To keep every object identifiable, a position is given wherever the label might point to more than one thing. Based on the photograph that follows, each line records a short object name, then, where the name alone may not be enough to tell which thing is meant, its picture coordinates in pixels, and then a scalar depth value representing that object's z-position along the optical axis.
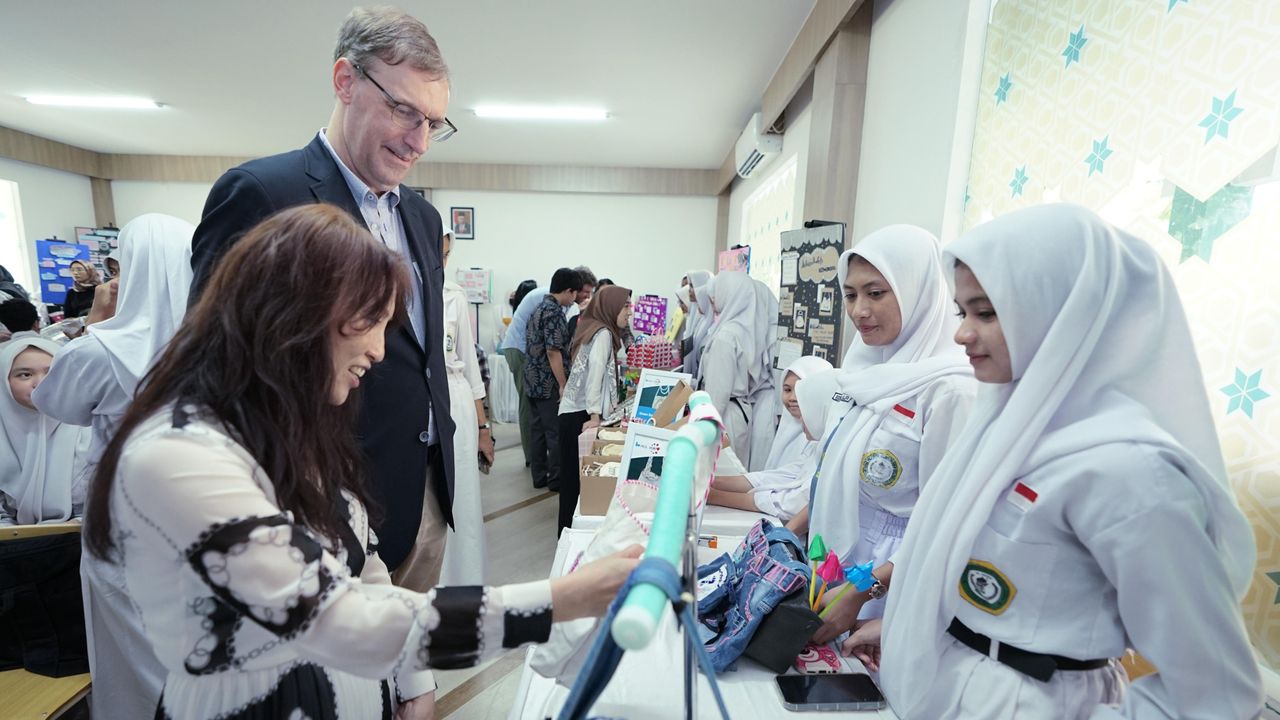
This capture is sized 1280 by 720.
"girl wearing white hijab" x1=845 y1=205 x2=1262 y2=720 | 0.70
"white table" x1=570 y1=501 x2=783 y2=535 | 1.60
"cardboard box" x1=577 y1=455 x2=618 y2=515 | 1.69
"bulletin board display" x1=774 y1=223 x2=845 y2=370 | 2.54
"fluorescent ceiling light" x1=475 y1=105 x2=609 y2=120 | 5.23
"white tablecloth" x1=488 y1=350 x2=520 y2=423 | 6.24
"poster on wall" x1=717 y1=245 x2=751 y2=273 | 4.42
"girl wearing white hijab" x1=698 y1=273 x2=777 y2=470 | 3.06
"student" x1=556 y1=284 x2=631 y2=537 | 3.04
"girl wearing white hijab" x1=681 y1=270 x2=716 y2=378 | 4.17
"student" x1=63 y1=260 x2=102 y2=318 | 5.41
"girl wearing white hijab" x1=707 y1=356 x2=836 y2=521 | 1.76
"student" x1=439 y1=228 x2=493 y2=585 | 2.14
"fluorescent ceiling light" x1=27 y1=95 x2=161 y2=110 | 5.16
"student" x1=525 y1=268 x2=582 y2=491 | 3.70
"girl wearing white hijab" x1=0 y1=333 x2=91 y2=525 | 1.74
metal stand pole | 0.48
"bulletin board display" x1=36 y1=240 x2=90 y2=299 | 6.41
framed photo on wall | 7.98
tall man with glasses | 1.01
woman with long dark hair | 0.56
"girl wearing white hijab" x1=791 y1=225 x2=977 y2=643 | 1.26
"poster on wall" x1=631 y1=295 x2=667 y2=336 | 4.22
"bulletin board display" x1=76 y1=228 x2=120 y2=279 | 6.86
